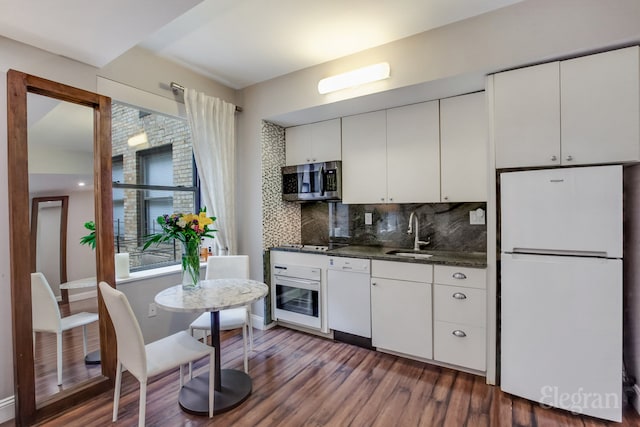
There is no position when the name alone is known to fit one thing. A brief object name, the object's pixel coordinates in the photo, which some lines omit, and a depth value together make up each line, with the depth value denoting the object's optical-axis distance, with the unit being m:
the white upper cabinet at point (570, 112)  1.80
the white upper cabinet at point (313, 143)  3.26
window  2.72
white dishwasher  2.80
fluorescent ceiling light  2.44
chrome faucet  3.02
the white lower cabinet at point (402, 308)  2.50
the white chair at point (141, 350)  1.64
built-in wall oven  3.08
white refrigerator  1.83
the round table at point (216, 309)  1.85
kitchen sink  2.69
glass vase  2.19
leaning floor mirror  1.88
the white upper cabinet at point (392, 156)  2.76
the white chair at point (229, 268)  2.84
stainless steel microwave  3.20
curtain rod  2.80
